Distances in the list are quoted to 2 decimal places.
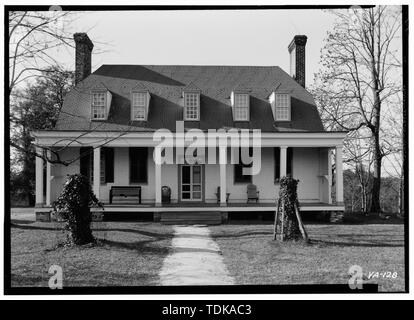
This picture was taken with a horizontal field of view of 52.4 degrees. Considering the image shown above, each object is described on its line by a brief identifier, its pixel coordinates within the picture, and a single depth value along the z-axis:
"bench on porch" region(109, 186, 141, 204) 19.59
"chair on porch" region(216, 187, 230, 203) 20.12
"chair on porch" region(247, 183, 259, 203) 20.02
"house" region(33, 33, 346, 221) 19.05
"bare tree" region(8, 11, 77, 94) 8.50
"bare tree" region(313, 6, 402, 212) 19.05
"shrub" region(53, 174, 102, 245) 11.77
